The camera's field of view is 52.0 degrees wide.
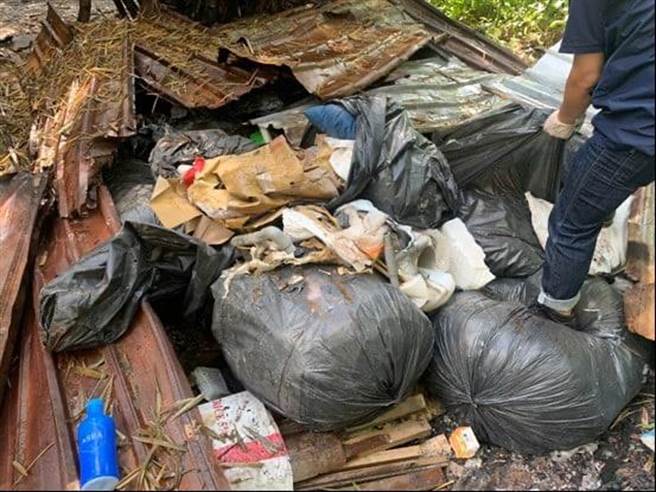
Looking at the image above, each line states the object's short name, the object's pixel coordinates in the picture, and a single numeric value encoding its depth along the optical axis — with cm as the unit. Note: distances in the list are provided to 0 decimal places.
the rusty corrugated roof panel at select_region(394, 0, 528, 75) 381
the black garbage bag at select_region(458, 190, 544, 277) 283
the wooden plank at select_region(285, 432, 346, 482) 228
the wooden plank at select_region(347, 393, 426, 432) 243
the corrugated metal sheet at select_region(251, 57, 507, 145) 315
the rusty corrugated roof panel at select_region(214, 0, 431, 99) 347
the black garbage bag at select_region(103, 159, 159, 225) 288
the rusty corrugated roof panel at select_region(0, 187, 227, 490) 205
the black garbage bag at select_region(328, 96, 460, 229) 271
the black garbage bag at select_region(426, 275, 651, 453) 232
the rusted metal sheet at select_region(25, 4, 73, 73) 434
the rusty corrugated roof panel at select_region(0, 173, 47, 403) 254
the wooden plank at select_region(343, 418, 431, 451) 241
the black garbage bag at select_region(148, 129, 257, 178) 298
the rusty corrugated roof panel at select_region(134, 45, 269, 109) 353
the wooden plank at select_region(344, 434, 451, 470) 235
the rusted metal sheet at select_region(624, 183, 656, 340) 229
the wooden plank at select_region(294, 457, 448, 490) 227
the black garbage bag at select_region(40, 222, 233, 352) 240
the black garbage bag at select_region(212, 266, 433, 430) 217
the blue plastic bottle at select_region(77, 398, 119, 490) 197
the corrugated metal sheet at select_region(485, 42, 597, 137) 318
